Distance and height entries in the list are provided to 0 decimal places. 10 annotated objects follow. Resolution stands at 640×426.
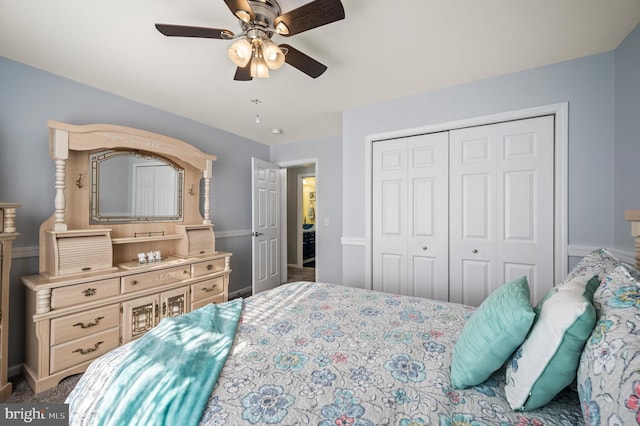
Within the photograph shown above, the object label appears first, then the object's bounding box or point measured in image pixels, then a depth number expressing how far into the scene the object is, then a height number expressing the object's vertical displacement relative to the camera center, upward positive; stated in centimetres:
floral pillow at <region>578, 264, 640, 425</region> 54 -34
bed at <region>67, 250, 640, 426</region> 65 -60
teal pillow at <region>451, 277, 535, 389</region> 83 -42
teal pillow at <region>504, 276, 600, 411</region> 71 -39
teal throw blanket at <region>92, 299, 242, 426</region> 78 -57
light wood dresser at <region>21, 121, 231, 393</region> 195 -35
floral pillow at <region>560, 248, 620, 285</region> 103 -21
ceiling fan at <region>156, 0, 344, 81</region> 129 +101
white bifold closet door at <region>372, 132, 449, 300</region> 262 -1
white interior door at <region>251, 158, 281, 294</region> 378 -19
